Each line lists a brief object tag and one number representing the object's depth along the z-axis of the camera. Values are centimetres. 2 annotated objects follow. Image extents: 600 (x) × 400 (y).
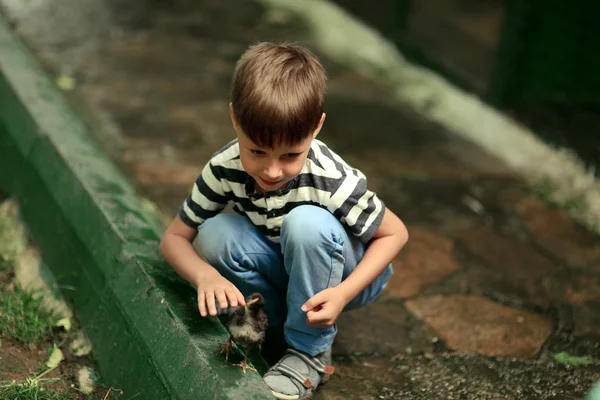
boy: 434
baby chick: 436
